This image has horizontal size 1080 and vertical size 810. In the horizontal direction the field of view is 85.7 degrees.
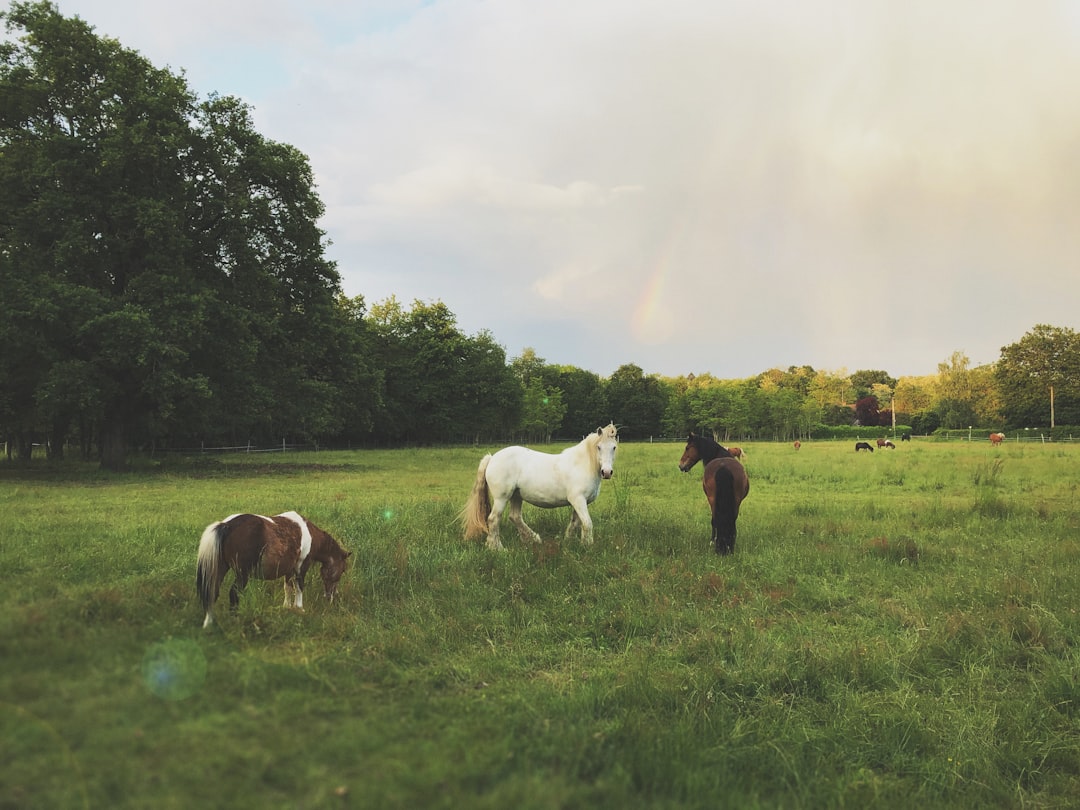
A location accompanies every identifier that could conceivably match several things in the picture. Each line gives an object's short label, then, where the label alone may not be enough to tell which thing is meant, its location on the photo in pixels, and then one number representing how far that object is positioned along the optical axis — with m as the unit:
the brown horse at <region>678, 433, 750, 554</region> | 9.43
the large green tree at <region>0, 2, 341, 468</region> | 20.11
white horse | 9.49
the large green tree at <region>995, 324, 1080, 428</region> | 75.50
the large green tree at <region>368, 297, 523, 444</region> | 57.28
